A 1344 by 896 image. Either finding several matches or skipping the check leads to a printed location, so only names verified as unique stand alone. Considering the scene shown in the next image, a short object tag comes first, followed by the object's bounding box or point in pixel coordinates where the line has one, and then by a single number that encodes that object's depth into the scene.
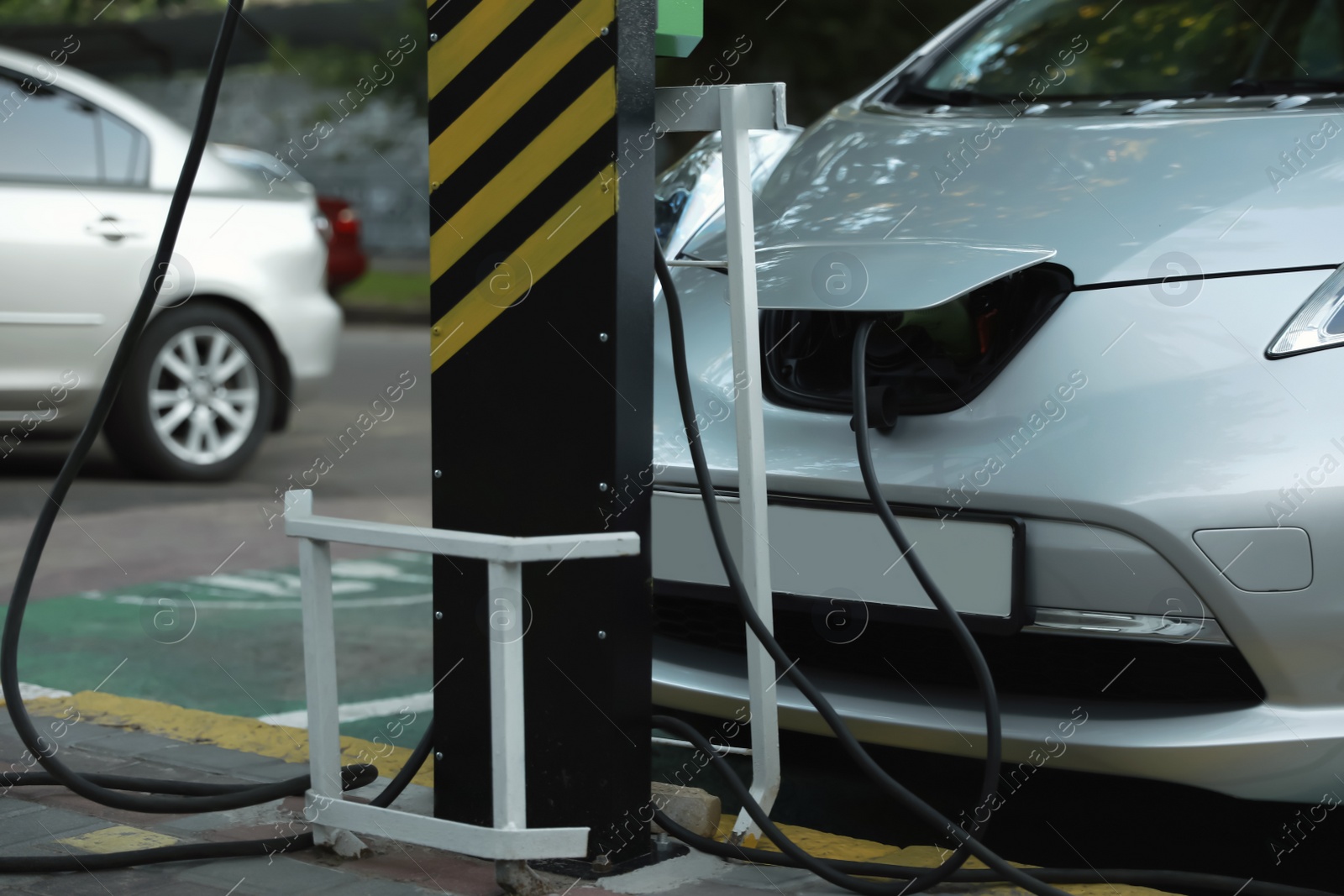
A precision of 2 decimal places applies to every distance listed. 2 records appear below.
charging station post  4.18
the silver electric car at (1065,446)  4.20
